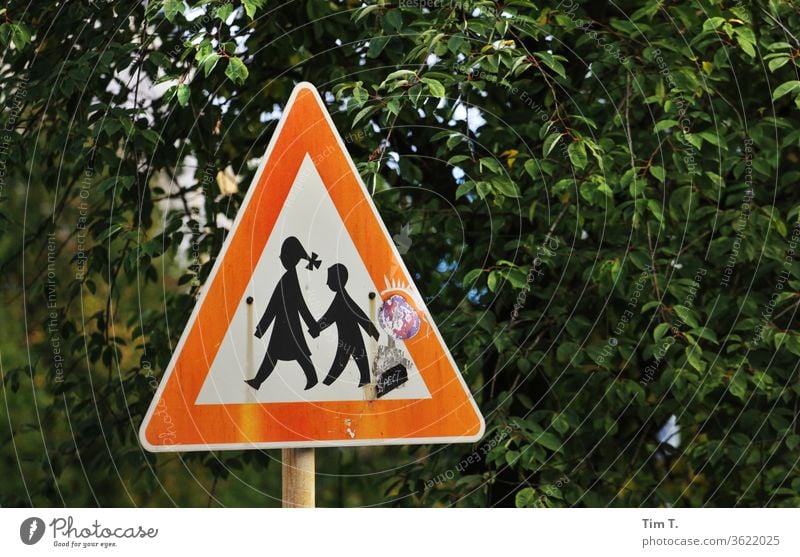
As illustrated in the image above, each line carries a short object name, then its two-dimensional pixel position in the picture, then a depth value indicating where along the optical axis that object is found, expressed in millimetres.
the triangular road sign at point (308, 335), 4723
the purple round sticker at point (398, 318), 4840
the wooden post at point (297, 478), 4918
